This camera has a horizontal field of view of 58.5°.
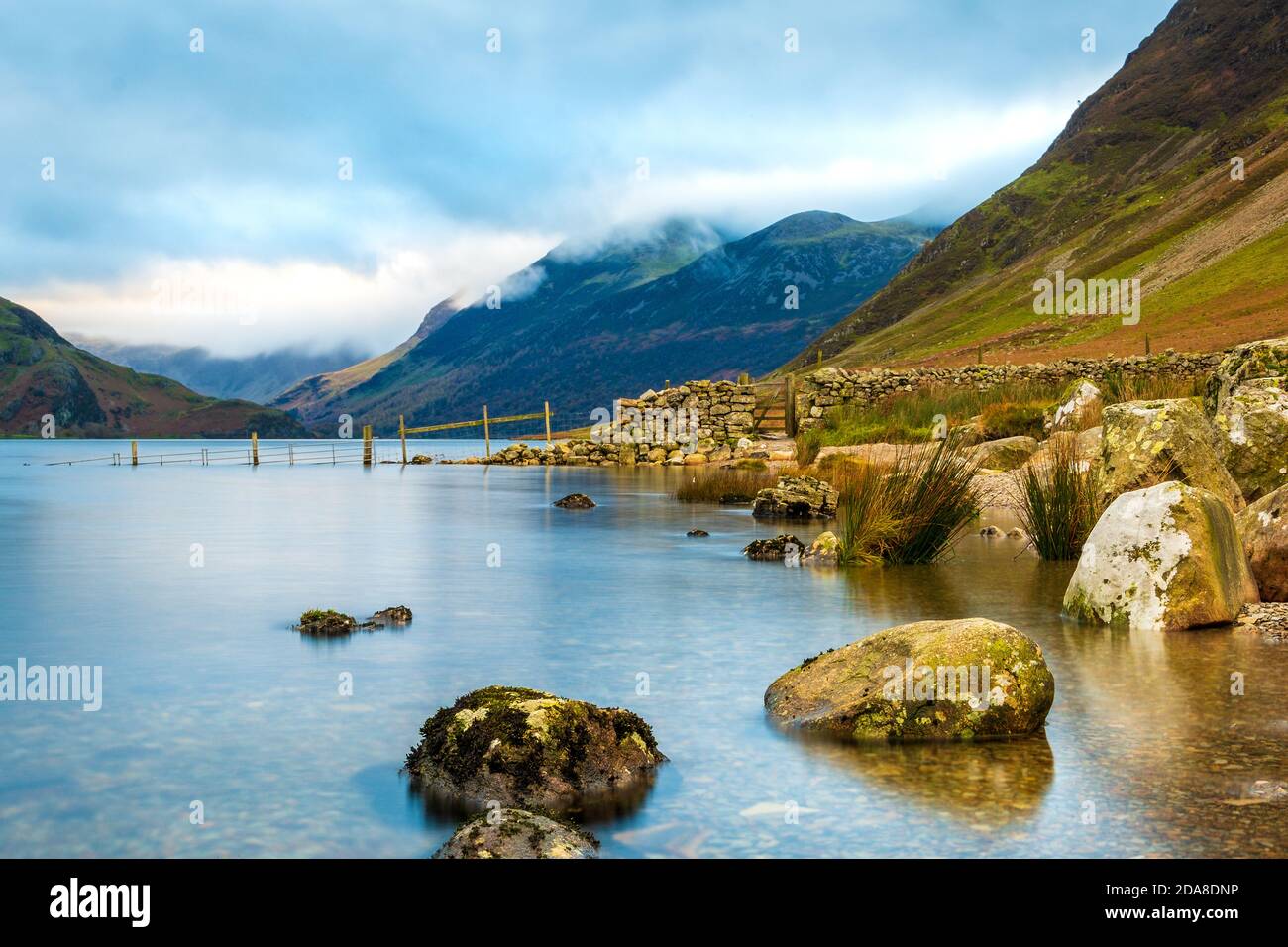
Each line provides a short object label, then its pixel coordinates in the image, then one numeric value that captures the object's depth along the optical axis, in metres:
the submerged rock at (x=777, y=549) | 17.59
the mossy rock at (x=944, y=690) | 7.50
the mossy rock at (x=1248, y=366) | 16.45
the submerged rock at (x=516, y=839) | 5.19
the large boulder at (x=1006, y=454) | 26.12
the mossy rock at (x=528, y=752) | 6.45
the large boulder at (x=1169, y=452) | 14.08
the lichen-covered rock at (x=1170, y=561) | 10.63
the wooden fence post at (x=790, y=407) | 51.00
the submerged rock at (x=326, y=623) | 12.24
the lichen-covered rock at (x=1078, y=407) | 27.25
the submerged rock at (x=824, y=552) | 16.97
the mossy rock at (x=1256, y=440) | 14.91
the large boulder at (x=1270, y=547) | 11.59
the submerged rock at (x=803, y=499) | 24.48
